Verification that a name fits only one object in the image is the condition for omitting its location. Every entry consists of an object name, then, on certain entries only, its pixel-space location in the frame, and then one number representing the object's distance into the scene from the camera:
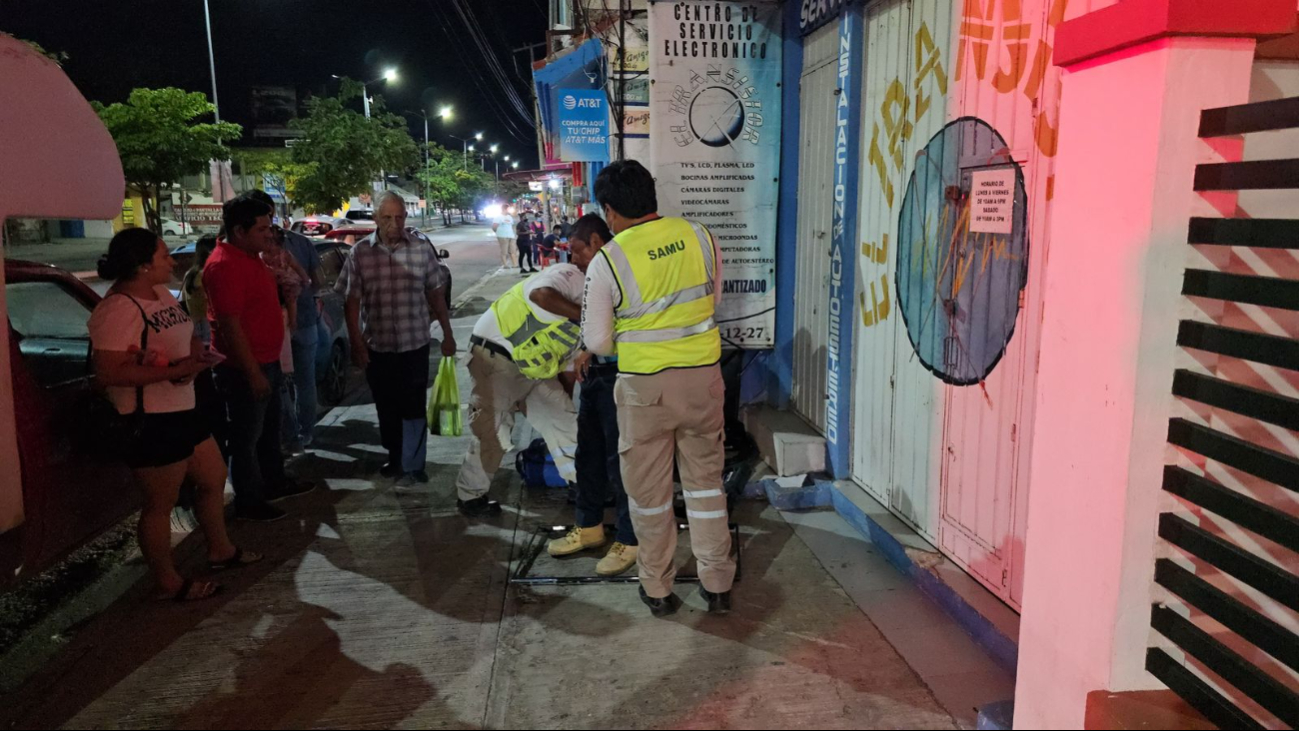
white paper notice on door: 3.23
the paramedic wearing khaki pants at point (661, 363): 3.46
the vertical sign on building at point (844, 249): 4.54
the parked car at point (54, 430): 3.52
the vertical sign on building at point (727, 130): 5.29
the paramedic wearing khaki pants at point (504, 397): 4.53
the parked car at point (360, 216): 41.00
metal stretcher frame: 3.98
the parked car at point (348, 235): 23.42
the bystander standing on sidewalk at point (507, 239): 23.20
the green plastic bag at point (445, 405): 5.39
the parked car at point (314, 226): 28.63
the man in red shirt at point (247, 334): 4.62
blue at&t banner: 11.41
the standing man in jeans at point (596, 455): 4.07
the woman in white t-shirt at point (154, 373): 3.60
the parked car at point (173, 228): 40.25
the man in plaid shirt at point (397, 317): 5.32
